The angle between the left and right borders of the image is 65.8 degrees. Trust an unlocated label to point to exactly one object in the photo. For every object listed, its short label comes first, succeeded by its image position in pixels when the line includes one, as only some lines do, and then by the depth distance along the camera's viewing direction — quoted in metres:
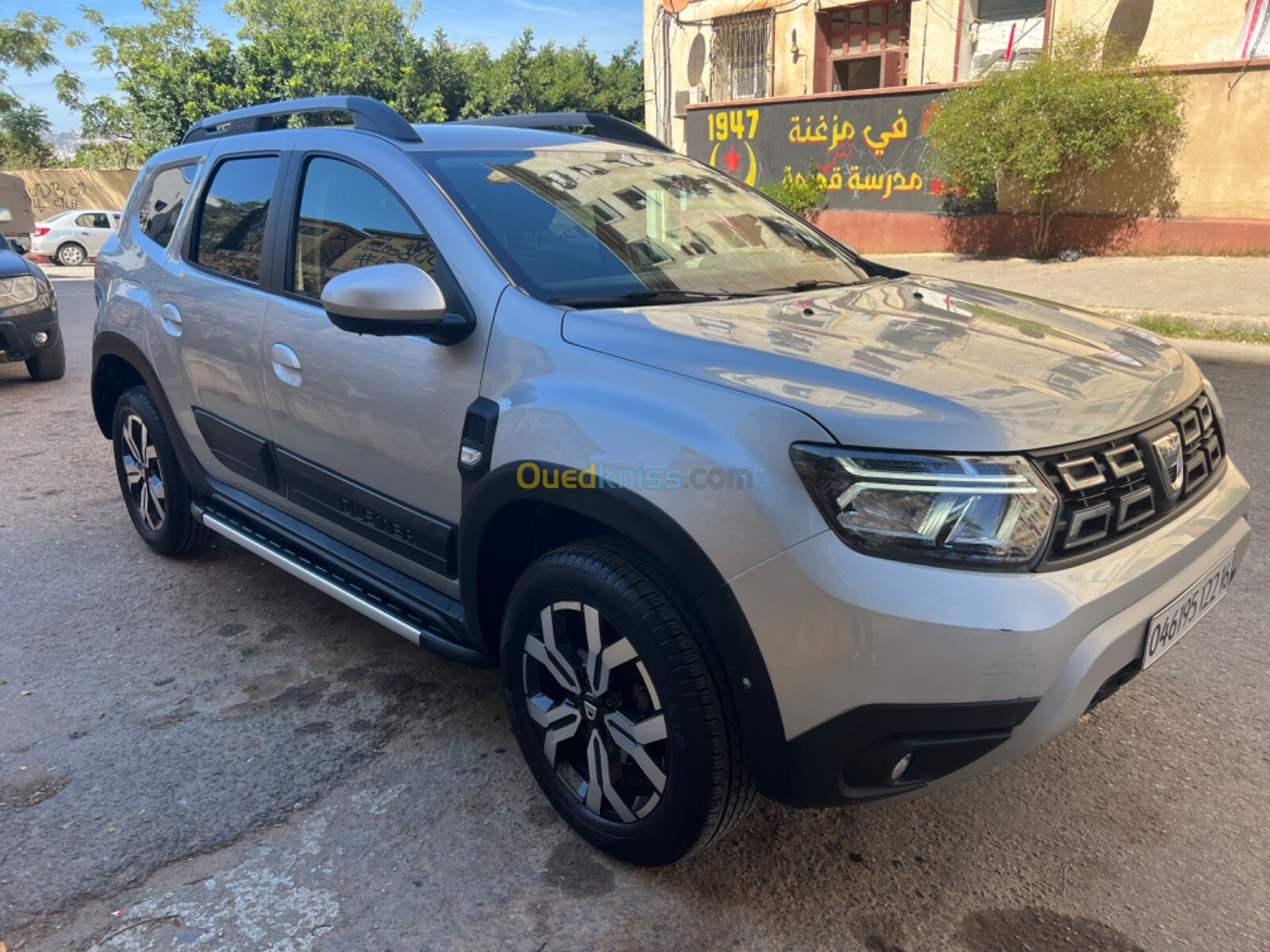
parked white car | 24.27
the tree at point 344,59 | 31.98
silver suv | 1.83
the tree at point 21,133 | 39.62
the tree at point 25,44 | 35.53
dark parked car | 7.95
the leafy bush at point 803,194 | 16.12
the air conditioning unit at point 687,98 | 18.91
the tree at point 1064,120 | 12.08
